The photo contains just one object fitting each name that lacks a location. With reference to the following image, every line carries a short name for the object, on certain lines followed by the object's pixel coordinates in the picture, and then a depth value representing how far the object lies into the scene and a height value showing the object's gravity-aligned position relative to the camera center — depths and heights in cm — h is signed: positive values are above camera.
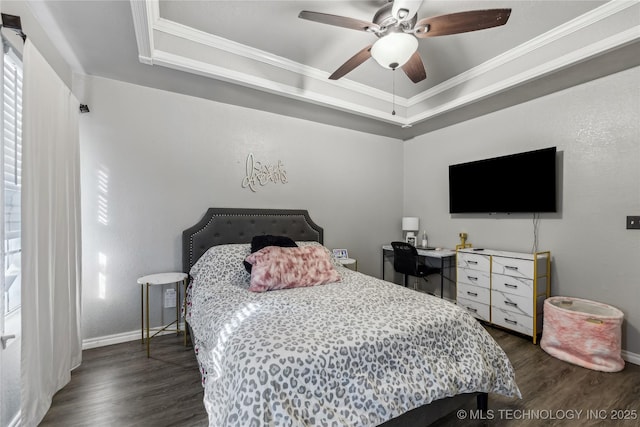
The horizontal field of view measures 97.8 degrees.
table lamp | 407 -22
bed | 113 -70
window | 149 +21
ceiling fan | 162 +115
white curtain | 144 -17
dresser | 266 -79
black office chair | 344 -68
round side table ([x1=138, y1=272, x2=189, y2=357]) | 237 -73
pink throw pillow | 214 -48
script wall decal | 316 +41
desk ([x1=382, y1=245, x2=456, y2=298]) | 342 -62
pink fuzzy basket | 217 -103
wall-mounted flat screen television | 280 +29
